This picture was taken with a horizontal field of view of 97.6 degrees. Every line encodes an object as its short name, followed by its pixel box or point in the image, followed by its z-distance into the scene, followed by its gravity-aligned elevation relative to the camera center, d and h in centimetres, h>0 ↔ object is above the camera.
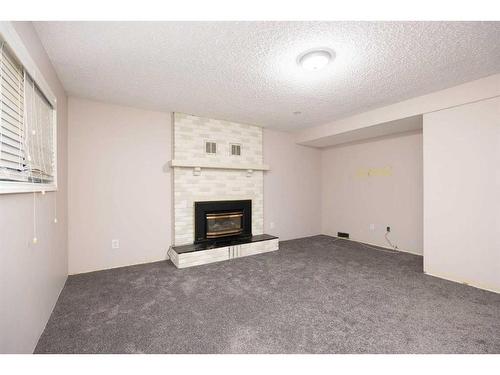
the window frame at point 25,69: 115 +80
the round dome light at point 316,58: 192 +117
